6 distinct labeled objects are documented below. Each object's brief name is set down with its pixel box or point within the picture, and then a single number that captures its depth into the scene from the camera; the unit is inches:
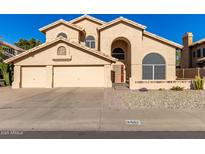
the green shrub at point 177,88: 610.4
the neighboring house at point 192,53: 1059.3
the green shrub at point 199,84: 636.7
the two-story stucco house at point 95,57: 721.6
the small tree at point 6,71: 879.7
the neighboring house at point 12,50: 1343.5
